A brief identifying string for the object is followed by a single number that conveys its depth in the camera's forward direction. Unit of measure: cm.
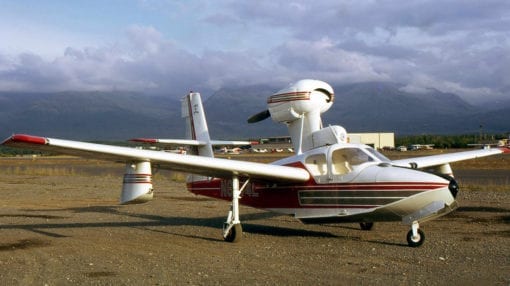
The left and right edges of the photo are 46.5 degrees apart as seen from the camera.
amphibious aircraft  1233
